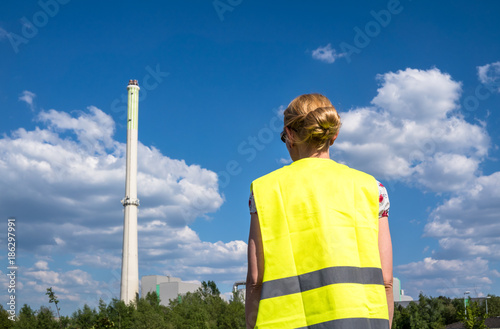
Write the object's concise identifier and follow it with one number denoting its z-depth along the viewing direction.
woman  2.49
